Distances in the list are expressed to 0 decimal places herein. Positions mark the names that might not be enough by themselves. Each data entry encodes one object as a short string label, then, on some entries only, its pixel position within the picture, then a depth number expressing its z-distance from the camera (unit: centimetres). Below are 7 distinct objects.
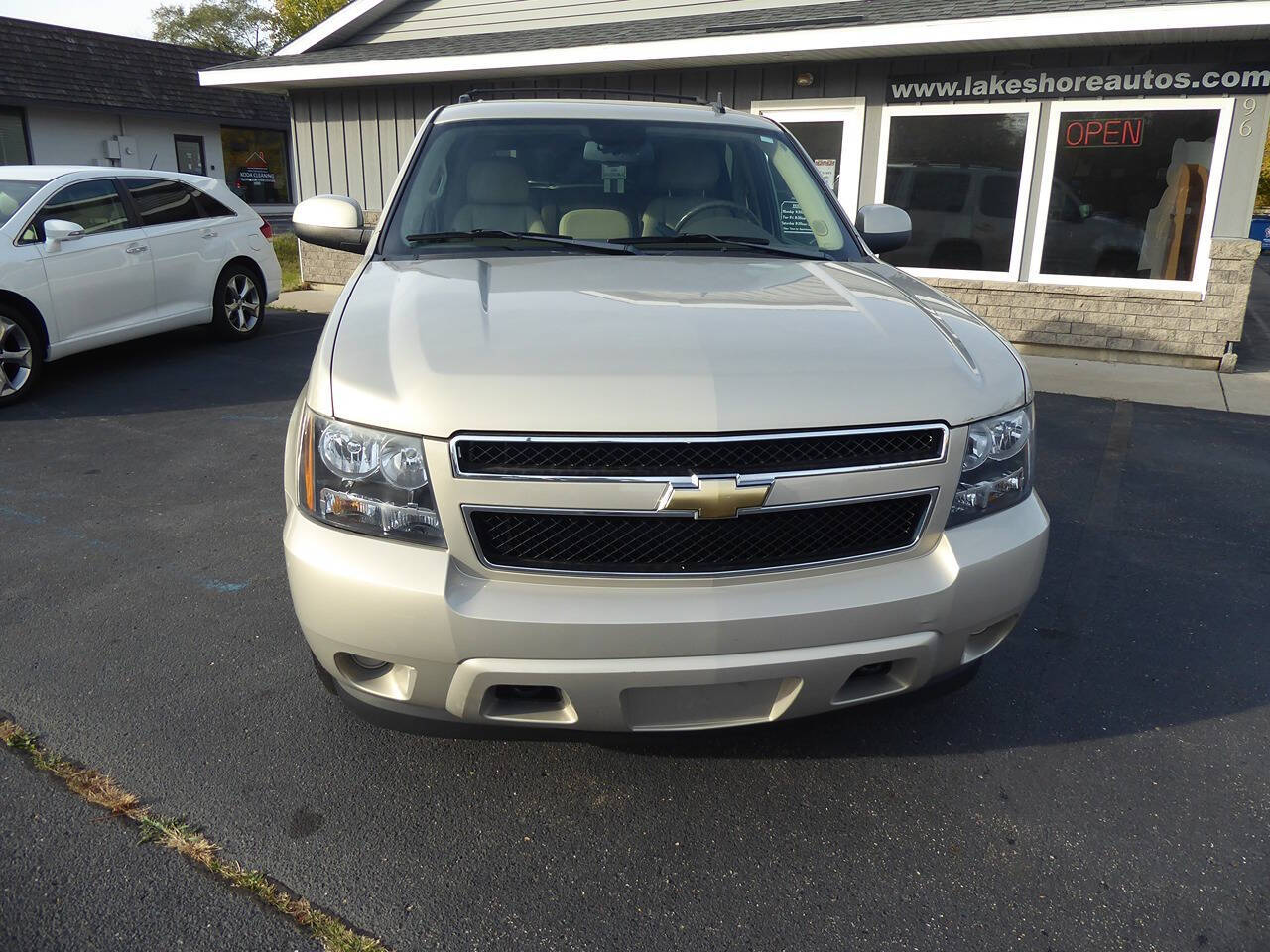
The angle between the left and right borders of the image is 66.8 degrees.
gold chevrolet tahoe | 208
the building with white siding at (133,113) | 2286
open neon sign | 895
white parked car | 696
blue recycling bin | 2306
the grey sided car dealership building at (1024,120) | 844
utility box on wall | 2469
